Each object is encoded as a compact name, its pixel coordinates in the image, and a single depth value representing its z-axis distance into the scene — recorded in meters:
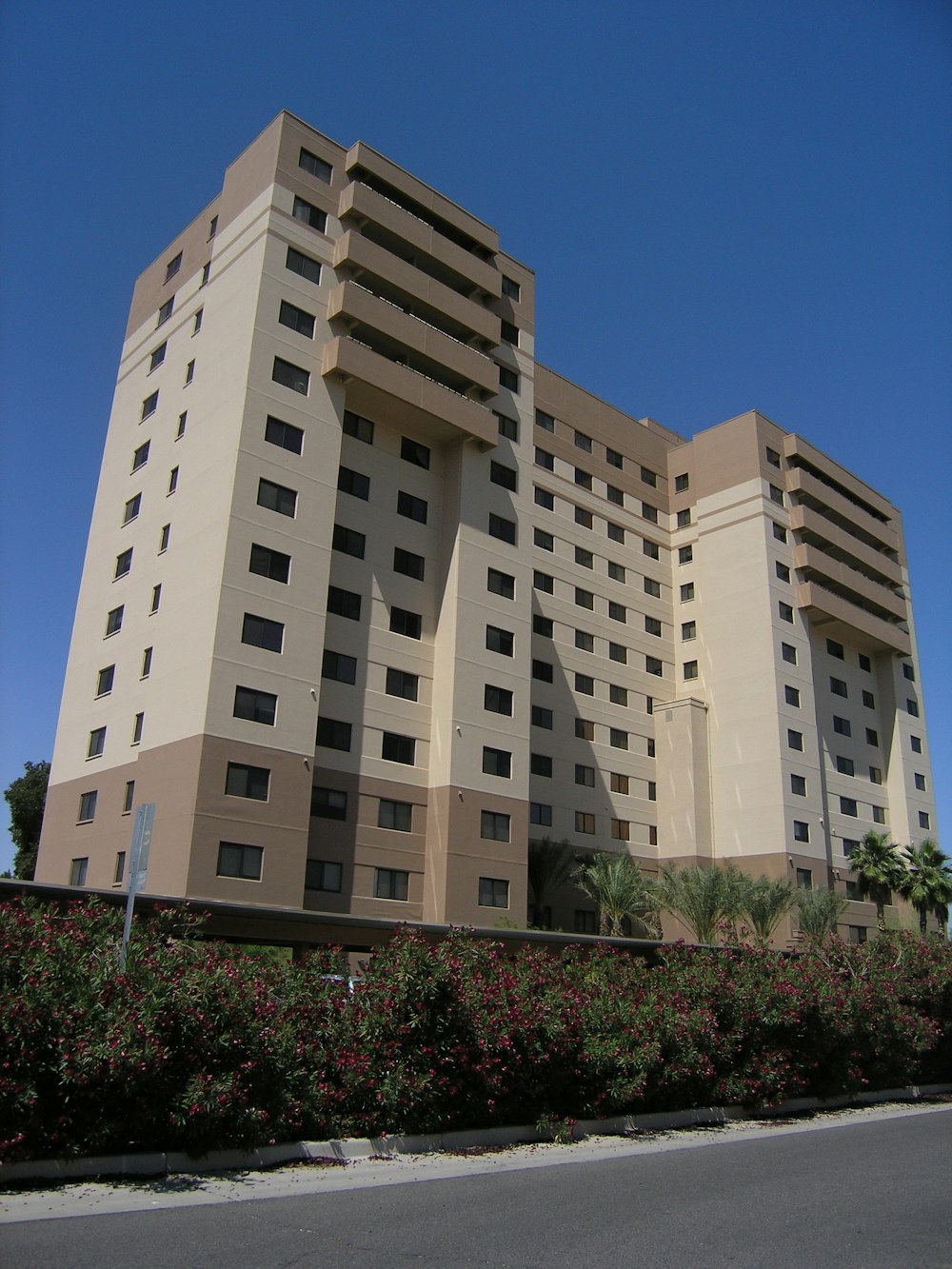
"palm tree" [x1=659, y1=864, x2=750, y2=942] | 43.97
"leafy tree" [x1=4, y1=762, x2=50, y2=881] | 58.25
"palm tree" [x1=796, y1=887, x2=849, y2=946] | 46.75
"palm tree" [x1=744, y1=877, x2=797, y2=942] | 44.72
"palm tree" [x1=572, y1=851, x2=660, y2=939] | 43.41
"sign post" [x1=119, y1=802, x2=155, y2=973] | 12.10
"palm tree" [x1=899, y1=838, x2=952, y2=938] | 54.78
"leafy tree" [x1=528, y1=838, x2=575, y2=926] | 43.53
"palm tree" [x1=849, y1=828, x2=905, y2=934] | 54.22
